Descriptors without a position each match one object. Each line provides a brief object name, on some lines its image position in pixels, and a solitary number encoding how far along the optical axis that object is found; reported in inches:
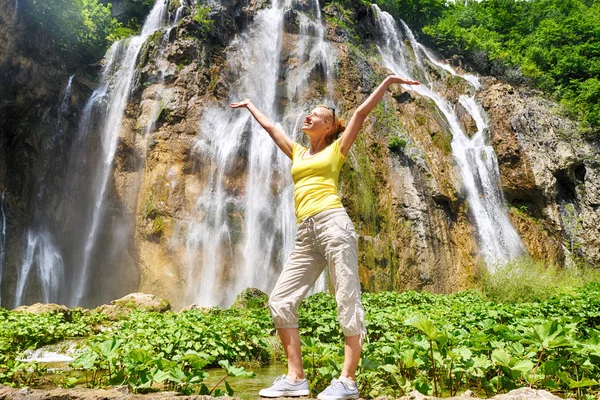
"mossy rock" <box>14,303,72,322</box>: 390.1
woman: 122.8
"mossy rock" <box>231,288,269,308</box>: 468.1
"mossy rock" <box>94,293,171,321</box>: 422.0
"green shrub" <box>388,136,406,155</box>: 768.3
